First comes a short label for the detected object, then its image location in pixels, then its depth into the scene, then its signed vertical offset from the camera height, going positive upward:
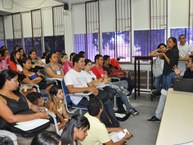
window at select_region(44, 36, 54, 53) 7.36 +0.35
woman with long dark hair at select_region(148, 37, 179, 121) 4.15 -0.19
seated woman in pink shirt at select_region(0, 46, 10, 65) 6.04 -0.04
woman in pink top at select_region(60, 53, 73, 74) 4.82 -0.24
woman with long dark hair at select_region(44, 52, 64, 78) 4.21 -0.30
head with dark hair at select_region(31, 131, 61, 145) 1.12 -0.45
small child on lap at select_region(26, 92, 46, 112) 2.90 -0.62
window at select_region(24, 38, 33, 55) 7.84 +0.34
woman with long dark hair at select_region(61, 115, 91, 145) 1.55 -0.57
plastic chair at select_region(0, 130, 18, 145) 1.86 -0.71
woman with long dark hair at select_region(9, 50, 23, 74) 4.48 -0.17
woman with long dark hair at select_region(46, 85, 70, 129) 2.94 -0.70
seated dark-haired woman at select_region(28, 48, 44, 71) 5.17 -0.25
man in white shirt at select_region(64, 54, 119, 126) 3.34 -0.56
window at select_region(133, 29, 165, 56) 5.79 +0.31
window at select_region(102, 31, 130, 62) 6.21 +0.23
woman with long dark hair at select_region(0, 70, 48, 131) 2.04 -0.52
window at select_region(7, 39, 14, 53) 8.27 +0.37
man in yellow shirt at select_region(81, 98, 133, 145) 1.99 -0.76
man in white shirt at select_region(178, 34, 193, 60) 5.09 +0.06
